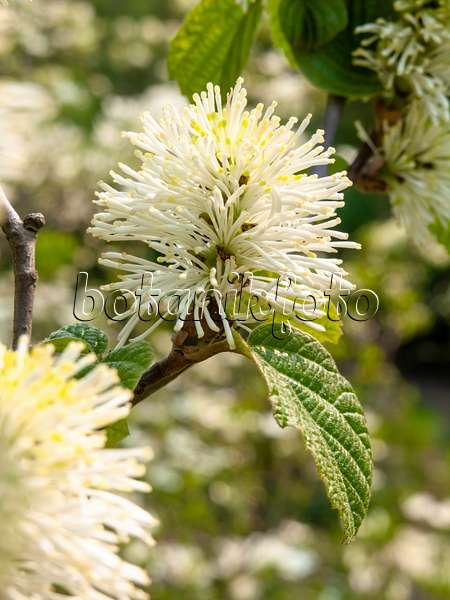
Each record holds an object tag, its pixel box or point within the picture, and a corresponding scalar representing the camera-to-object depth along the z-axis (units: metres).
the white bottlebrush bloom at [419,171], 0.37
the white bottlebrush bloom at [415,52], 0.36
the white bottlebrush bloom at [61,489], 0.25
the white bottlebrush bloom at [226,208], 0.30
